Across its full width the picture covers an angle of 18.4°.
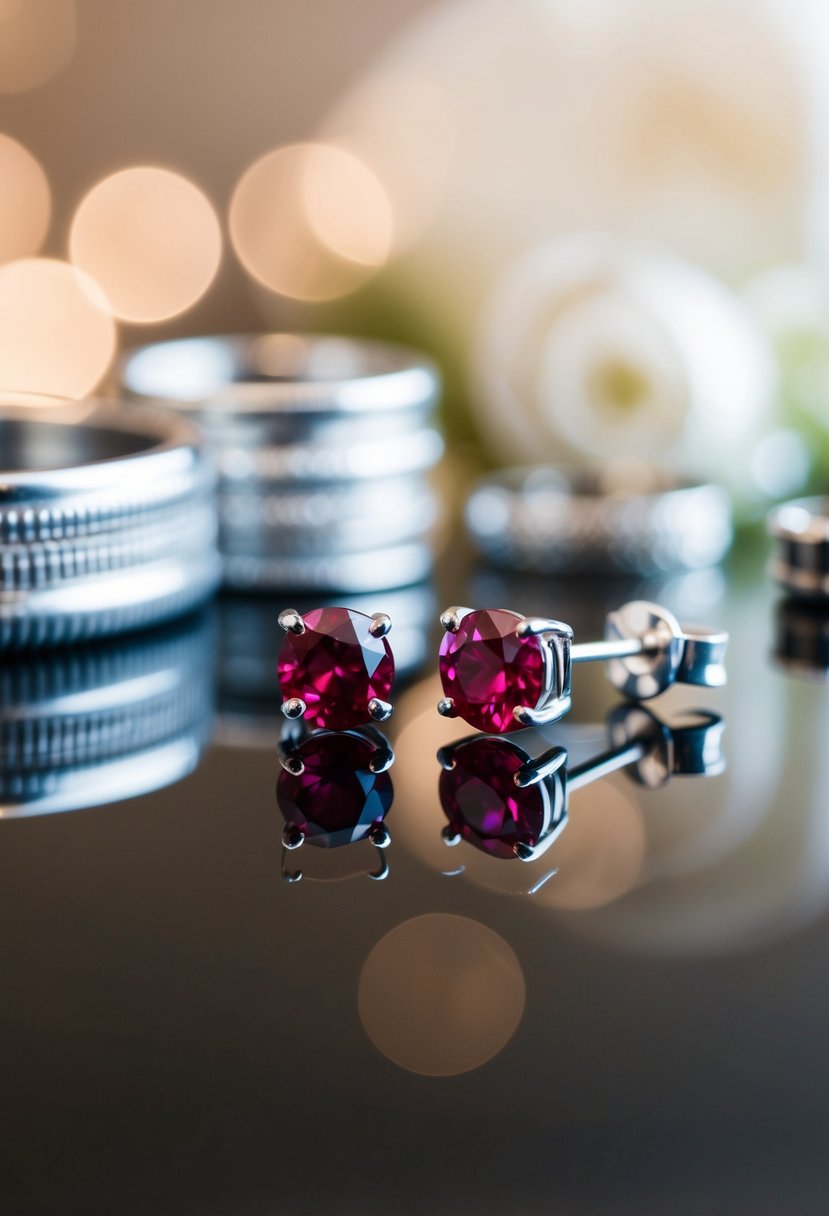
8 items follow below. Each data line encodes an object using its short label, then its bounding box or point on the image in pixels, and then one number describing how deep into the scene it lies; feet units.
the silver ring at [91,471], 0.46
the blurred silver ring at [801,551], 0.51
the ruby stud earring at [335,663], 0.42
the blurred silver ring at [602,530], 0.54
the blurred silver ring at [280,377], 0.52
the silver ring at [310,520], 0.53
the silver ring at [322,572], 0.53
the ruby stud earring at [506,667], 0.41
